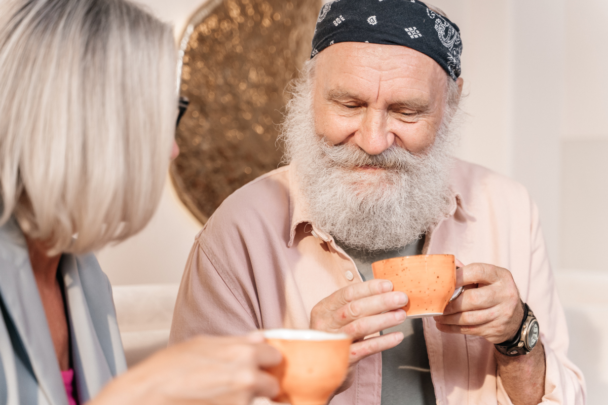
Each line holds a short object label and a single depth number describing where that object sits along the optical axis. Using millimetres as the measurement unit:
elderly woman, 857
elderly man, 1500
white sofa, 1916
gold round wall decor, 3518
